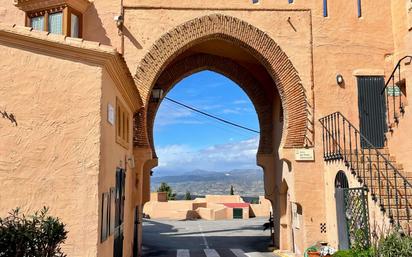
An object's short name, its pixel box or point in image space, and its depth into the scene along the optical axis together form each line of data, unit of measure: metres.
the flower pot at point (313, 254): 11.27
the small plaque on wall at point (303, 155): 12.34
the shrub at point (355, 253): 8.65
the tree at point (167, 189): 46.97
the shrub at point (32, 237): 4.52
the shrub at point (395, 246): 7.07
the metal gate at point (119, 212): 8.96
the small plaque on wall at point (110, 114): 7.37
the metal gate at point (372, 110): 12.82
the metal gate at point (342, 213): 10.78
